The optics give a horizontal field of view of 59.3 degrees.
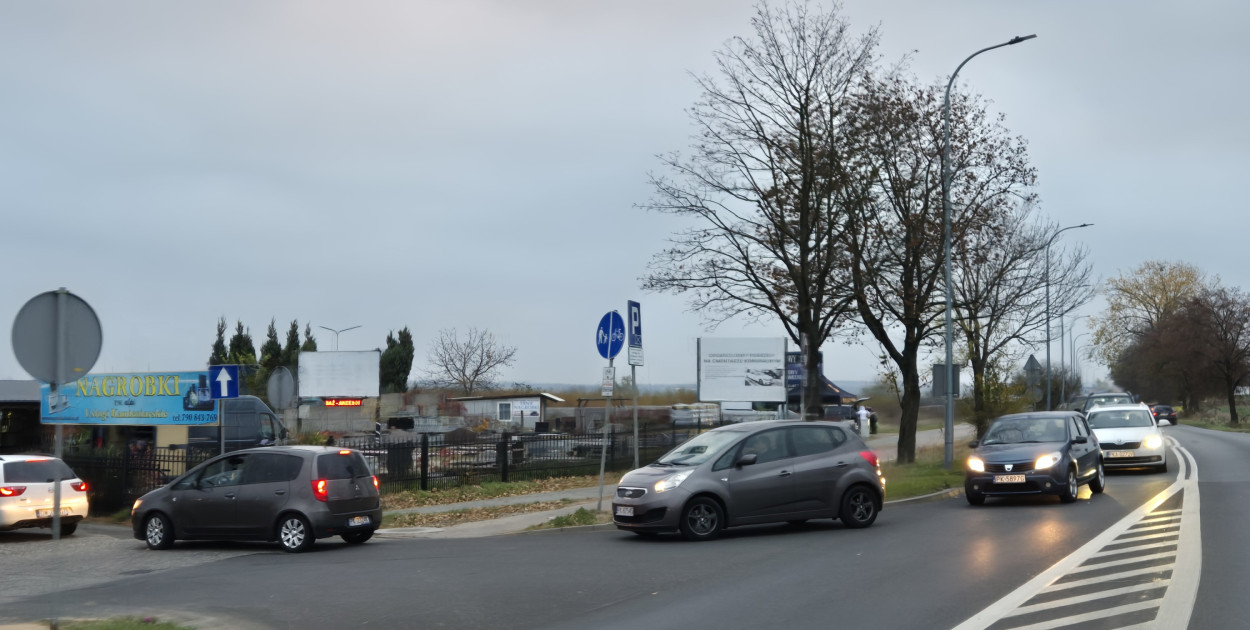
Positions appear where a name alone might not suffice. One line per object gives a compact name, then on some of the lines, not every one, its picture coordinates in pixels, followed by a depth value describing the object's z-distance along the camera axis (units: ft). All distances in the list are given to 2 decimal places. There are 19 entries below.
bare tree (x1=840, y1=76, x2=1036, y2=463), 92.58
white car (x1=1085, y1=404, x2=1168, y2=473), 80.89
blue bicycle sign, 60.29
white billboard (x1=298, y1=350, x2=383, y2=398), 214.90
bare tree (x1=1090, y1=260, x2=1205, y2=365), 289.53
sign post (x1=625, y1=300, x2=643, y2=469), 61.21
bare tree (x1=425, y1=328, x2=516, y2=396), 296.51
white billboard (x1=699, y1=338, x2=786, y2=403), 89.92
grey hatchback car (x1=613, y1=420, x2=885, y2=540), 47.85
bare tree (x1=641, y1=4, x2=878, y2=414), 83.76
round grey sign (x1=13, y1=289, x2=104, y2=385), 28.99
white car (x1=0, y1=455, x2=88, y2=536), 59.77
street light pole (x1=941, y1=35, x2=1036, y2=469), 83.92
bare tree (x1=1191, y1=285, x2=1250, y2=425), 249.14
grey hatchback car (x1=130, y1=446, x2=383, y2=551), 50.24
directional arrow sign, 62.69
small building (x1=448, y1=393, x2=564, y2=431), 207.31
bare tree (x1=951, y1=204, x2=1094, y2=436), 119.03
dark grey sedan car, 58.95
